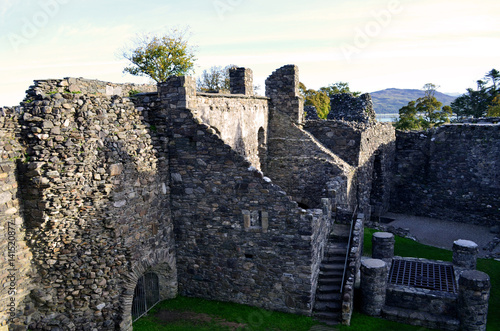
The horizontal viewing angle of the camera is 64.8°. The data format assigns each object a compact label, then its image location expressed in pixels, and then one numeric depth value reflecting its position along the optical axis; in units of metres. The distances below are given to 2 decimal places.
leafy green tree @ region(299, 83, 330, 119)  48.78
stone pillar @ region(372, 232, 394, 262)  13.72
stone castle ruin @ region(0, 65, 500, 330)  8.30
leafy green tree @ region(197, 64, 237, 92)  46.06
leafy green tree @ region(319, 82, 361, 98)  59.75
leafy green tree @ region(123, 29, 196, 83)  36.69
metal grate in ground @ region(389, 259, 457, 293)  11.87
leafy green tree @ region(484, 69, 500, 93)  45.81
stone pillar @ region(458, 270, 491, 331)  10.23
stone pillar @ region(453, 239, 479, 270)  12.77
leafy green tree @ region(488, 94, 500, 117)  38.88
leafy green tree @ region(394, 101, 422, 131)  44.73
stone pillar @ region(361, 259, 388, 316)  10.98
